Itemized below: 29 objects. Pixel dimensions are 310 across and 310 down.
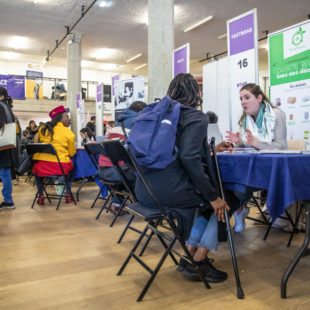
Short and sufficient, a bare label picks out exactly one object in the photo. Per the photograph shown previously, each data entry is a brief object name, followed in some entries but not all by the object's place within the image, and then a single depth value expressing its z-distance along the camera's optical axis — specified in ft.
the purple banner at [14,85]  42.29
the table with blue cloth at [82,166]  15.89
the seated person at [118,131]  11.79
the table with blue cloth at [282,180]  5.59
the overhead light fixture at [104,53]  45.21
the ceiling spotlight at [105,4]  29.43
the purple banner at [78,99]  36.75
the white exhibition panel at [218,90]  16.28
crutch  6.02
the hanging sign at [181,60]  16.67
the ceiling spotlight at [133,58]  47.28
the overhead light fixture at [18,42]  39.93
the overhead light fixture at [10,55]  52.60
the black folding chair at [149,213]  5.83
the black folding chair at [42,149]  13.53
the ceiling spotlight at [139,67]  54.07
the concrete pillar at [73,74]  38.42
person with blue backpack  5.76
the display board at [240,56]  12.93
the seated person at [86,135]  24.91
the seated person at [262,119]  9.08
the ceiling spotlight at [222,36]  38.00
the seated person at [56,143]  14.35
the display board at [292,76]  12.90
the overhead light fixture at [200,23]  32.81
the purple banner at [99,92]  32.12
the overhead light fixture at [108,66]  57.32
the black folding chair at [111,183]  10.93
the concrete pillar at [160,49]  17.85
